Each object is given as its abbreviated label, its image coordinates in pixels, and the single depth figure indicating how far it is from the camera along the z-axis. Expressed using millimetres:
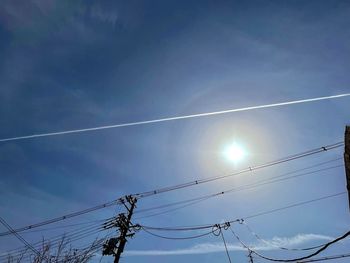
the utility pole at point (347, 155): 6664
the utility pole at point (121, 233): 22611
